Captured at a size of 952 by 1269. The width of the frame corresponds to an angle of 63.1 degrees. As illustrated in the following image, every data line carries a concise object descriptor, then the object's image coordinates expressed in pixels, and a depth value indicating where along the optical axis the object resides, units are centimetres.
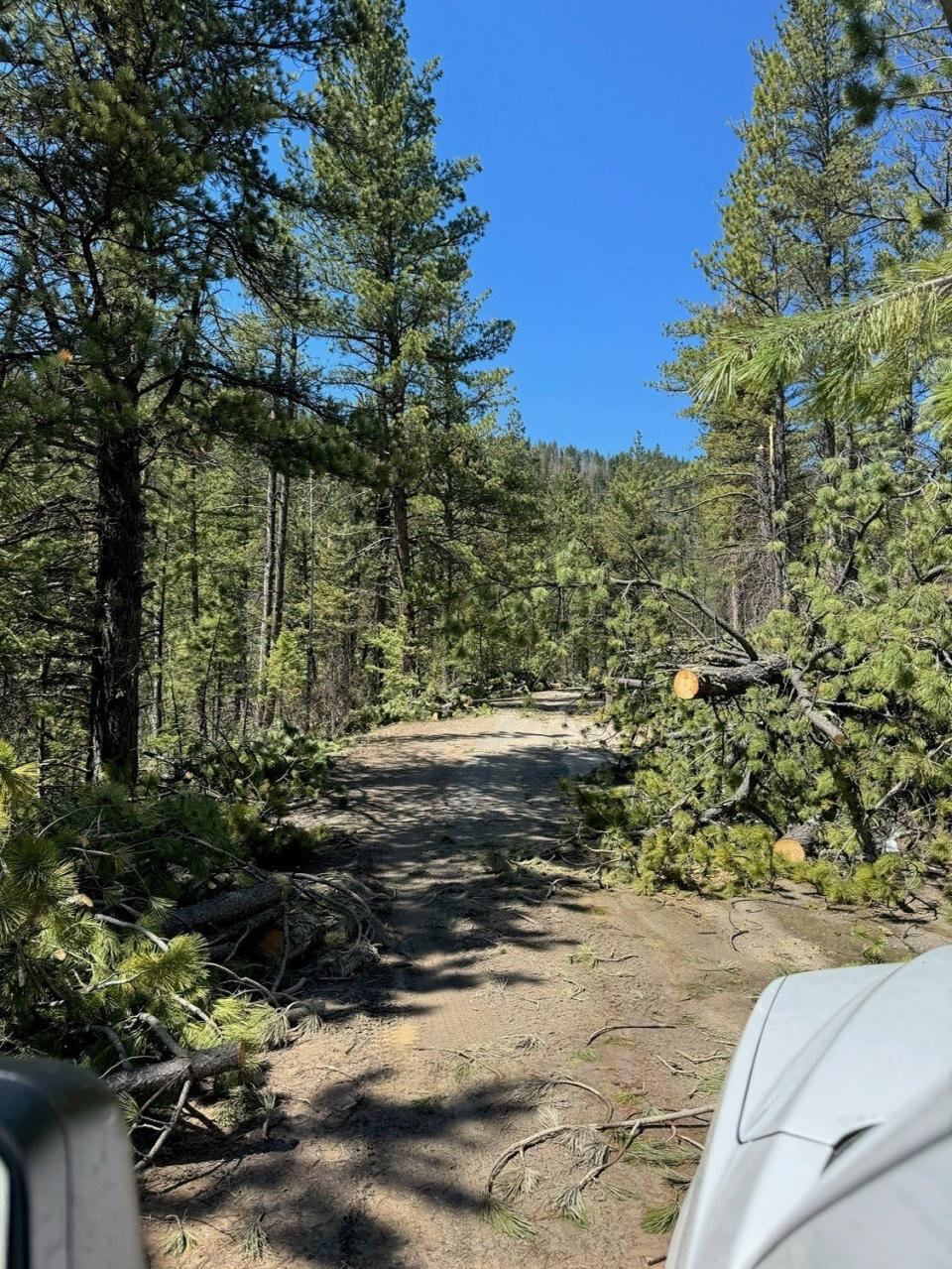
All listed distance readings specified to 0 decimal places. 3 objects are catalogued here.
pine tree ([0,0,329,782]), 602
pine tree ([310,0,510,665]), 1512
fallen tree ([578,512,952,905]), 568
